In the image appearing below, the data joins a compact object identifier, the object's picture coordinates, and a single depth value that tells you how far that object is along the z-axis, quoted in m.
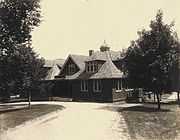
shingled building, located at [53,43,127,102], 42.78
